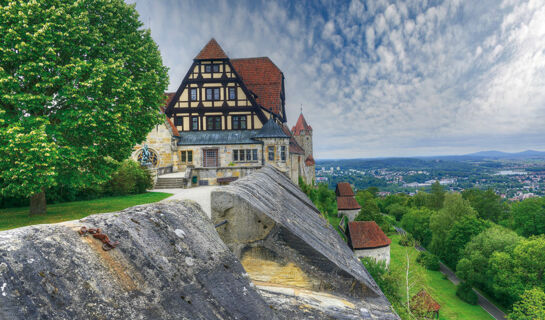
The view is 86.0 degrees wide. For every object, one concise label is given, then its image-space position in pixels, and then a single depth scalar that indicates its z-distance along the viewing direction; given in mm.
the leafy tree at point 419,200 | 74675
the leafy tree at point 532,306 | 22834
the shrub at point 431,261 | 40756
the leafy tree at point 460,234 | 40000
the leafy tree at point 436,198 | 70250
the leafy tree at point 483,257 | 32594
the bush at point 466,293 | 32031
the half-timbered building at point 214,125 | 27812
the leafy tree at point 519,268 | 28672
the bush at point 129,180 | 16481
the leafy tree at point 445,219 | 45438
